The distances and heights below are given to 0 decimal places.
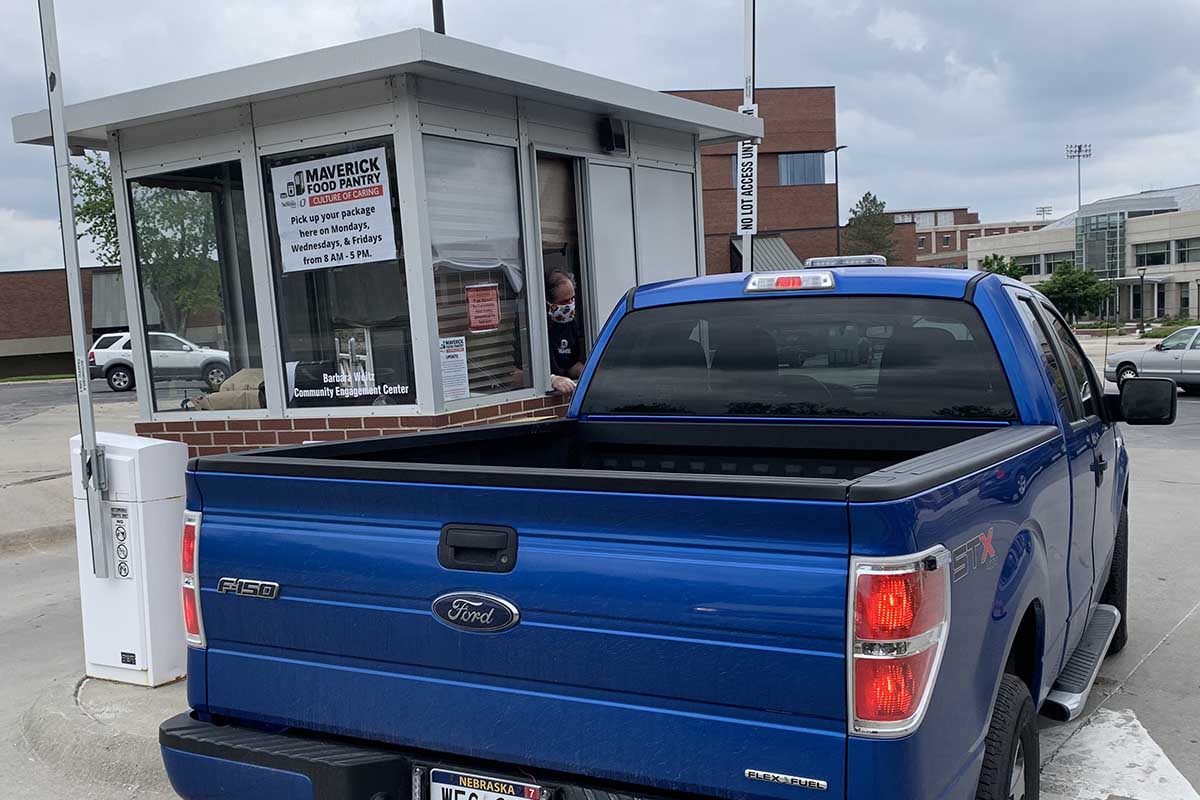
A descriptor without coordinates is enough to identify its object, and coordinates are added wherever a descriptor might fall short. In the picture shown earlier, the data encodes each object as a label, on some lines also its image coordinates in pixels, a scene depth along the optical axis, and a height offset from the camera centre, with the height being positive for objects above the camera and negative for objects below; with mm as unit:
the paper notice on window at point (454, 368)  7121 -423
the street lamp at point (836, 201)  45438 +3538
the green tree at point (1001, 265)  78188 +751
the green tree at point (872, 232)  66688 +3106
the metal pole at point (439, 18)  10297 +2754
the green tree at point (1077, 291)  71250 -1385
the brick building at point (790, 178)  44844 +4704
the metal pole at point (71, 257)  4805 +313
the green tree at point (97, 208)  29281 +3200
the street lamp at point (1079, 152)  117938 +13008
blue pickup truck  2164 -753
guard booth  6863 +560
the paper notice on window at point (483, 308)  7418 -35
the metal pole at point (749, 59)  12041 +2669
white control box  5176 -1172
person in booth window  8406 -267
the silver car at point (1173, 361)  21125 -1929
